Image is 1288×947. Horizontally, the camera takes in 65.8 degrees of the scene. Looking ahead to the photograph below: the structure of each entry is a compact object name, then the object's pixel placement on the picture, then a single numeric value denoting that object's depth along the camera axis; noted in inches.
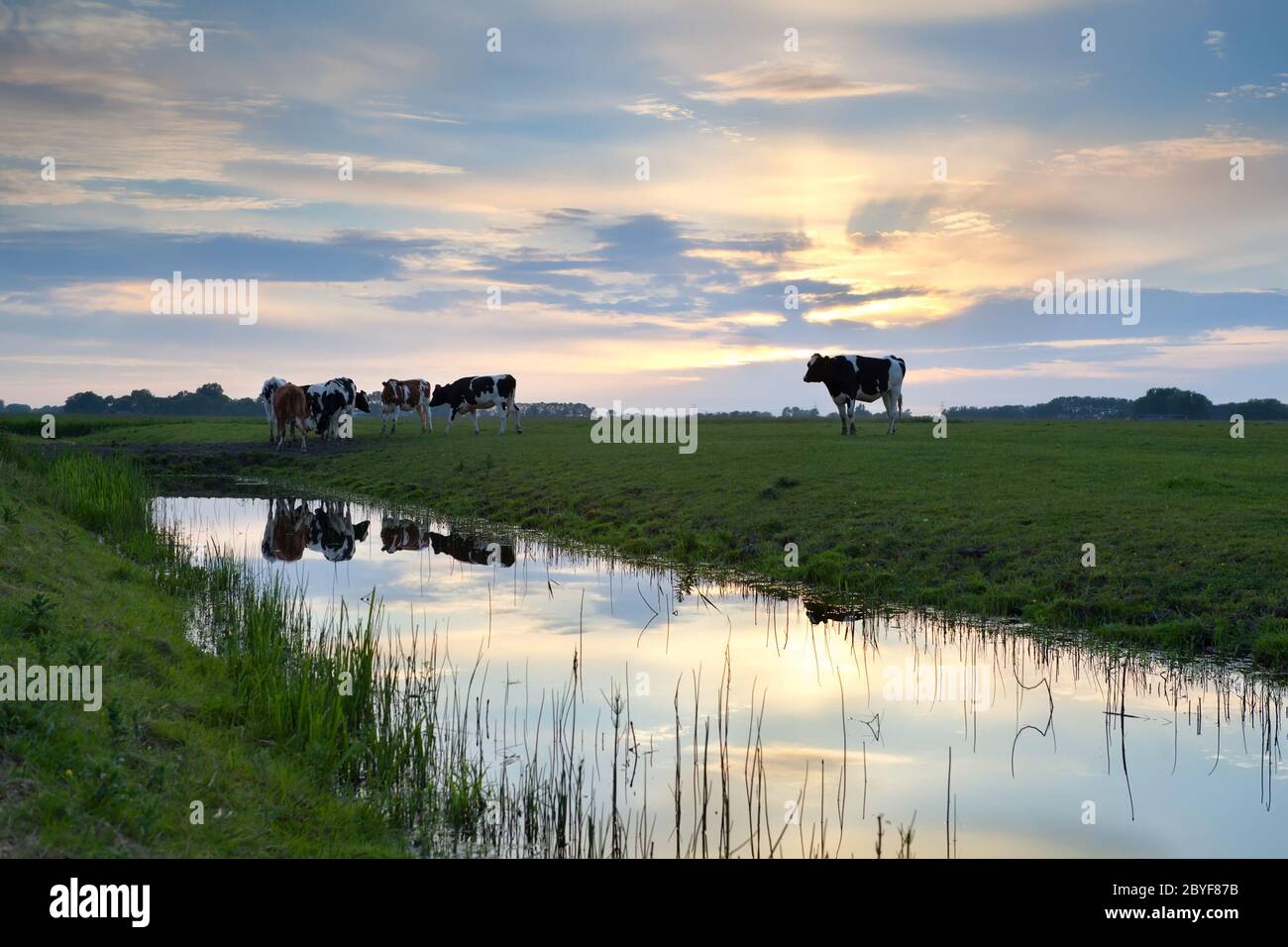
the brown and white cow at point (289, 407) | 1953.7
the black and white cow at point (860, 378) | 1768.0
